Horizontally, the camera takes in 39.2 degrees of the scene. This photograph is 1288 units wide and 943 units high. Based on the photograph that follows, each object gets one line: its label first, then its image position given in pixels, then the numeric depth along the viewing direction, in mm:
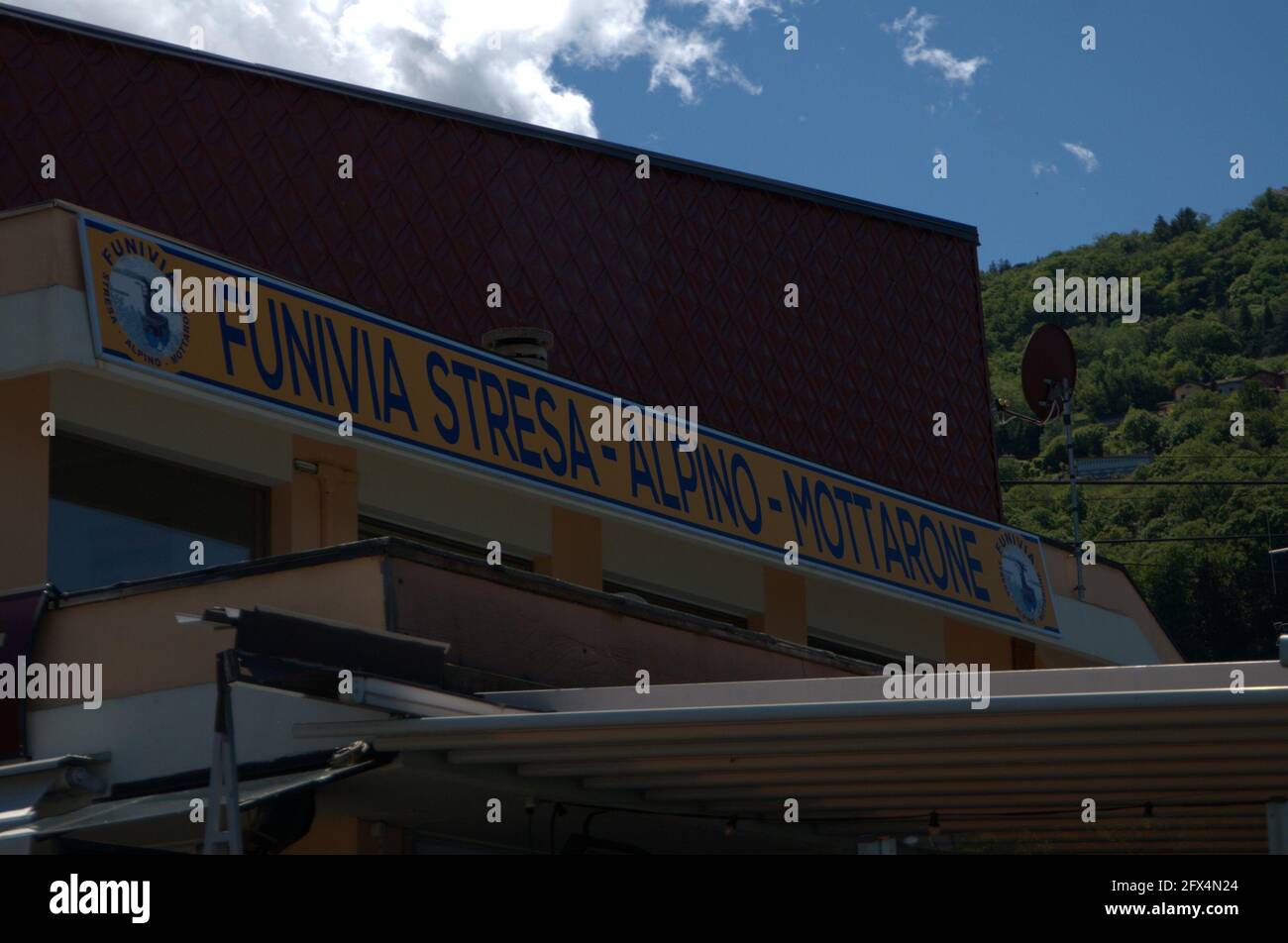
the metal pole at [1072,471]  21422
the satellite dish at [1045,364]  22609
